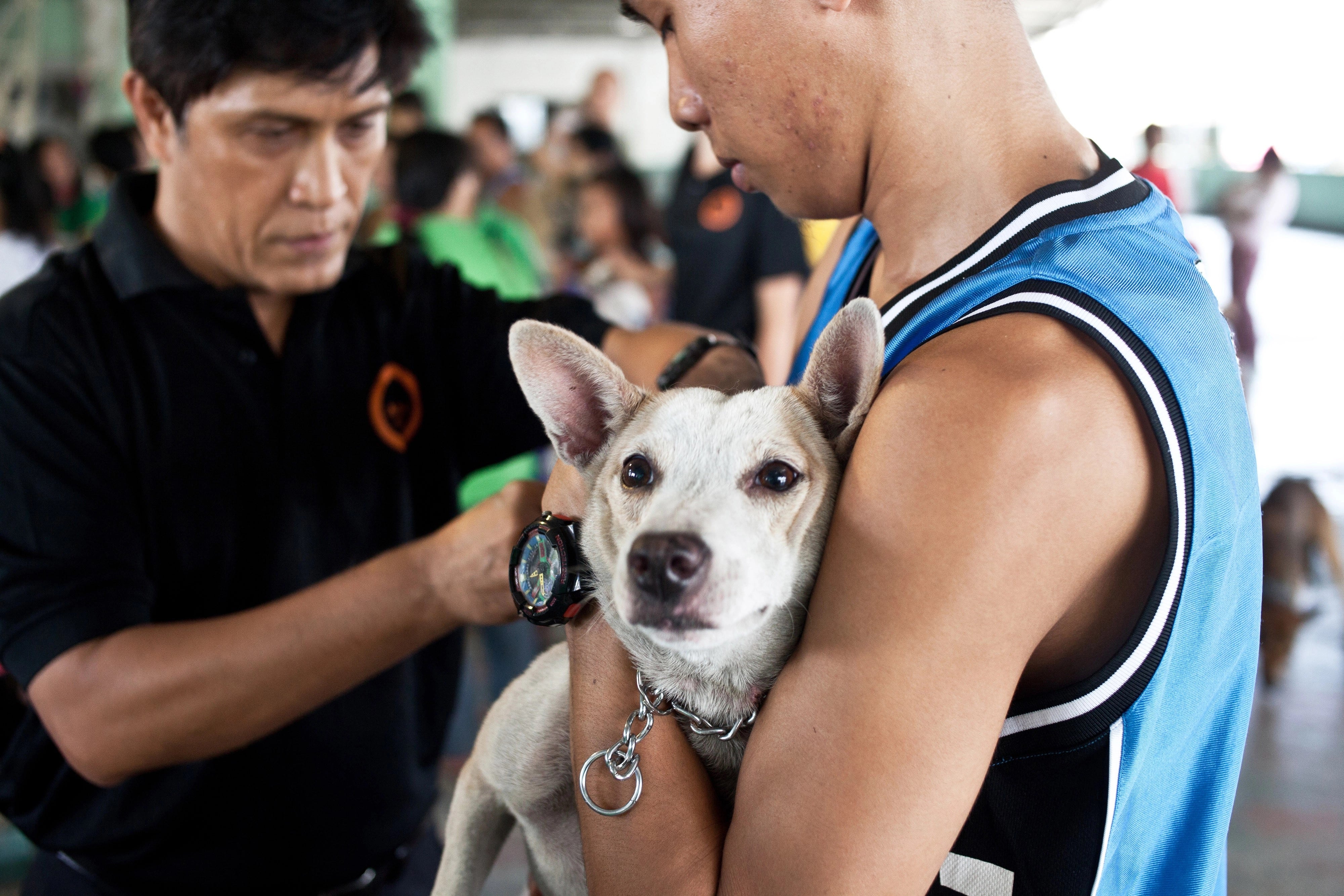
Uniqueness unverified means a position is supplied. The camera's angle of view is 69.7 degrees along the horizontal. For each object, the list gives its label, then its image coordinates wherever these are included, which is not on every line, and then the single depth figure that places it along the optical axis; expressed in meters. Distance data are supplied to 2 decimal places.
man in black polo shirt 1.21
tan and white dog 0.91
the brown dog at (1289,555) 4.08
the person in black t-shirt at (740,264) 3.47
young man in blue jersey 0.74
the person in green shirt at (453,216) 3.37
